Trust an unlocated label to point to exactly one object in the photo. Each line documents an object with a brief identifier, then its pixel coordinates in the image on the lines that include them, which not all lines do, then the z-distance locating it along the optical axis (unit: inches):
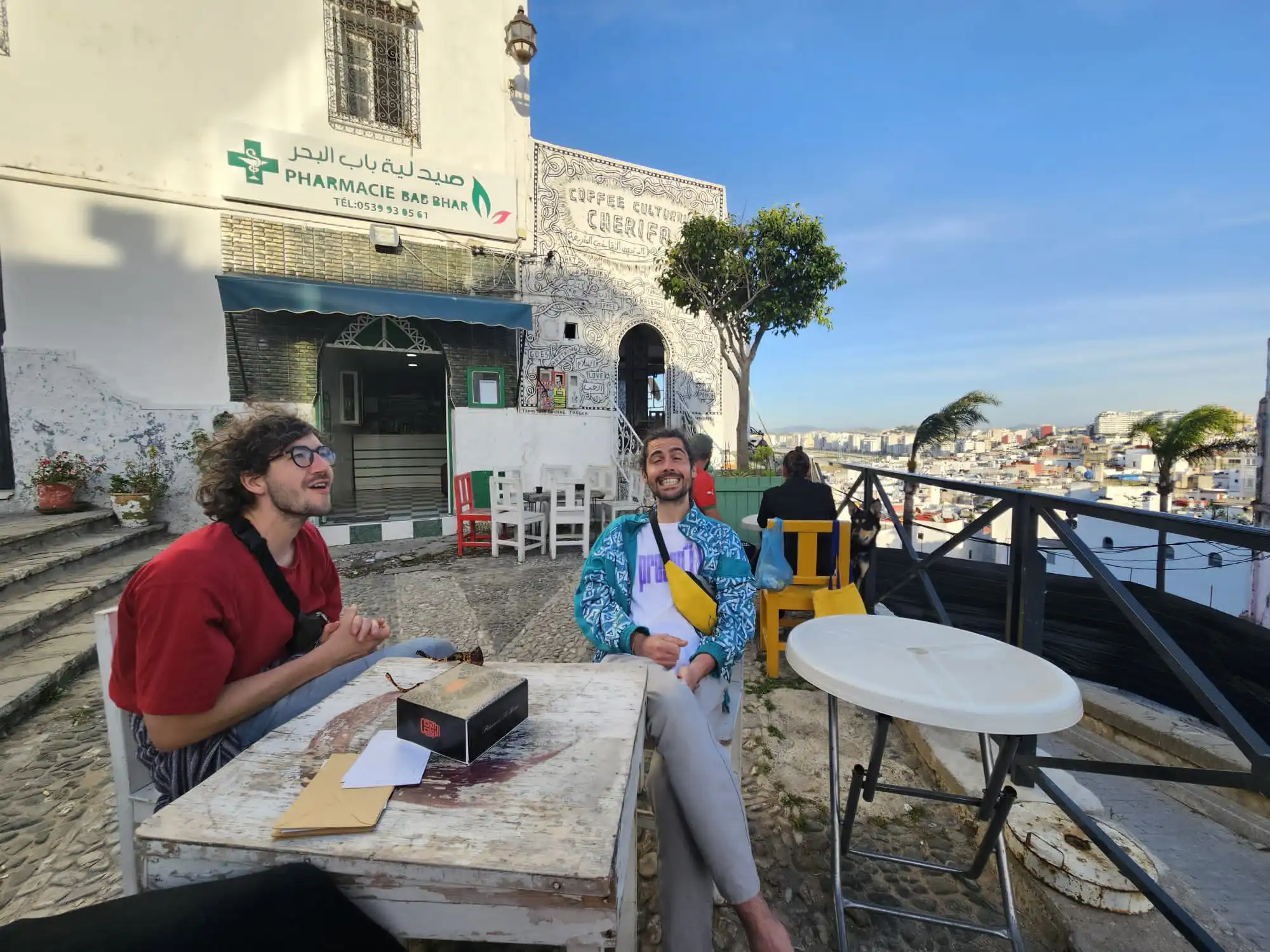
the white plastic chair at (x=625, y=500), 280.1
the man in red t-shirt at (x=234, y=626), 50.6
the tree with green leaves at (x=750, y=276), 354.9
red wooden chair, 281.0
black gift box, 43.4
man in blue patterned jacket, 57.9
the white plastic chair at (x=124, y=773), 63.7
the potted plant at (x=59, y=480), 244.2
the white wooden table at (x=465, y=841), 33.9
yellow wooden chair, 144.2
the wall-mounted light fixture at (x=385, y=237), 318.0
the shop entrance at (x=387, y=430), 409.4
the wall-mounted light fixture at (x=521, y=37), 335.9
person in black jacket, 155.6
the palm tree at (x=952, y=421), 591.2
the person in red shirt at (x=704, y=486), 200.3
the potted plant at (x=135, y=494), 257.0
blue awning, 274.1
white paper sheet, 41.3
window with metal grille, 311.7
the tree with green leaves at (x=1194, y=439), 521.0
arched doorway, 596.1
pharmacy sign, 292.5
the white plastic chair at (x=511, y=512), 261.6
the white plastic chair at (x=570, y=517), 266.1
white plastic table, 51.1
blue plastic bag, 132.8
